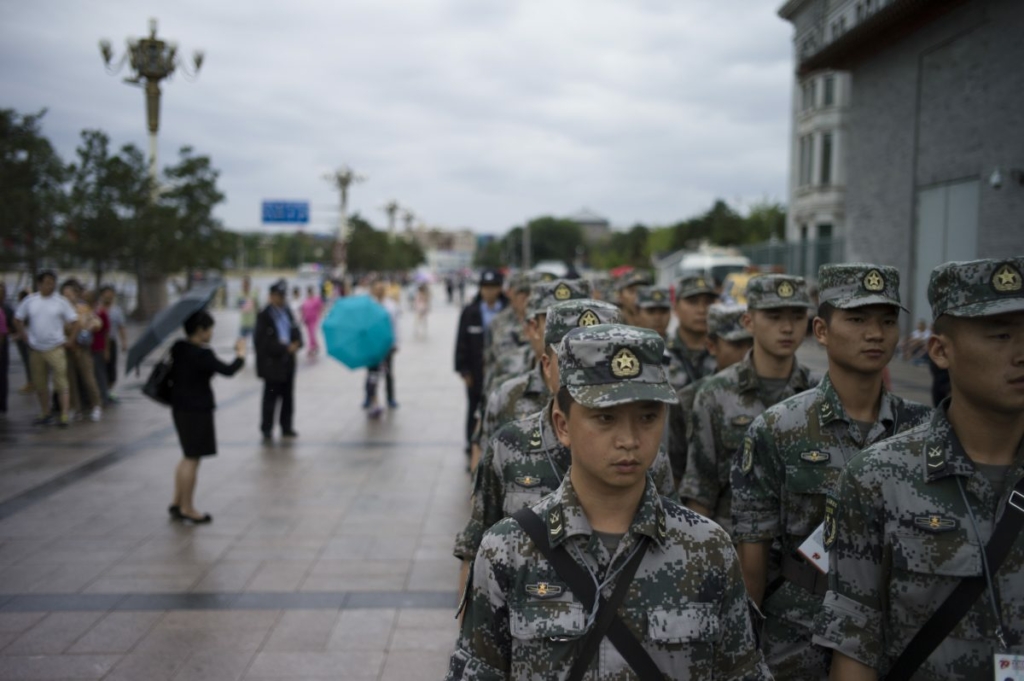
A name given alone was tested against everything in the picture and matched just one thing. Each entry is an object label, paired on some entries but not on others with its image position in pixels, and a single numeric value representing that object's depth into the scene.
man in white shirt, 11.91
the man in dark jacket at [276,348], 11.01
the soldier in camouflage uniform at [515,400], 4.13
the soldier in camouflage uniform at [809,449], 3.16
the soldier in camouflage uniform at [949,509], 2.23
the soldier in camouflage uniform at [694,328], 6.22
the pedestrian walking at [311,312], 21.30
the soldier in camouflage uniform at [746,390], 4.12
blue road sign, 42.75
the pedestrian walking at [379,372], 13.48
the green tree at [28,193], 18.28
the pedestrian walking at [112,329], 13.85
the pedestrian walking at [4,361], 12.67
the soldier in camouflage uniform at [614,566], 2.10
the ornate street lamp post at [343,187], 40.25
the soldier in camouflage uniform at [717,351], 4.82
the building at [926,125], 15.49
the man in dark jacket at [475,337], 9.82
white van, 31.69
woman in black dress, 7.68
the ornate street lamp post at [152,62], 25.06
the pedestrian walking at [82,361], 12.49
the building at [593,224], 180.99
